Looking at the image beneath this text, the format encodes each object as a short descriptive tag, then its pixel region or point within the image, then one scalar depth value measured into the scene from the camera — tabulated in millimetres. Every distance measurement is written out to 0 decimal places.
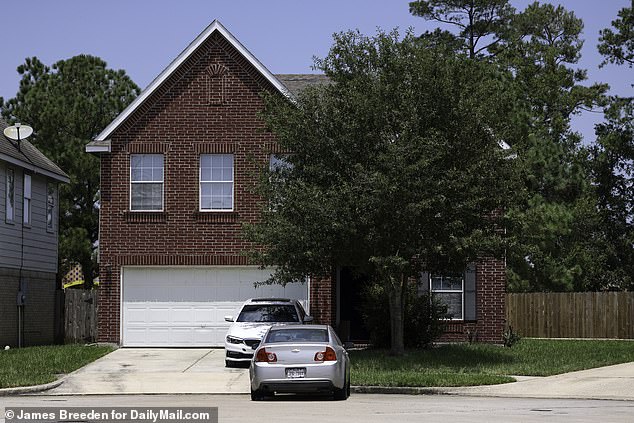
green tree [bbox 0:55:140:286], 49594
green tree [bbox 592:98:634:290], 53094
